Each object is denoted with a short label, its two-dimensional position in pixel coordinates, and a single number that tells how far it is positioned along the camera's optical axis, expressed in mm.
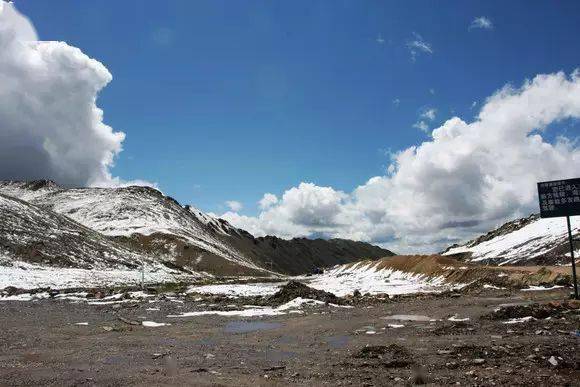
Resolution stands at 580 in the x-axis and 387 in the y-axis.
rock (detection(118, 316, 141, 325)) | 25058
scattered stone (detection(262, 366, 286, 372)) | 12988
